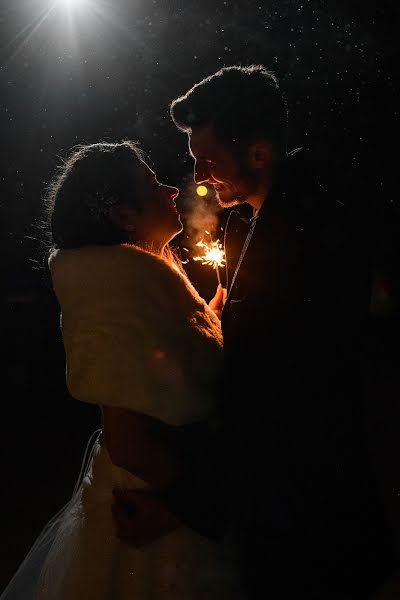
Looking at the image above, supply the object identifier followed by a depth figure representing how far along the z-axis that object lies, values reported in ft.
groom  3.83
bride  3.55
